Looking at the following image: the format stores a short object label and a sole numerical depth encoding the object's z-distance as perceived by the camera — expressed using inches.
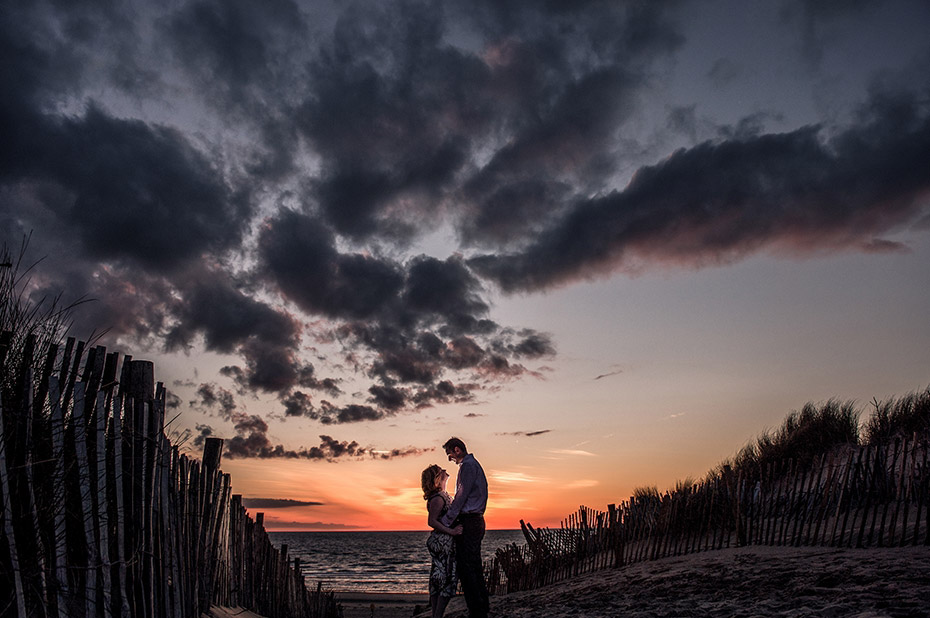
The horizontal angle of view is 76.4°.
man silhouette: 235.9
